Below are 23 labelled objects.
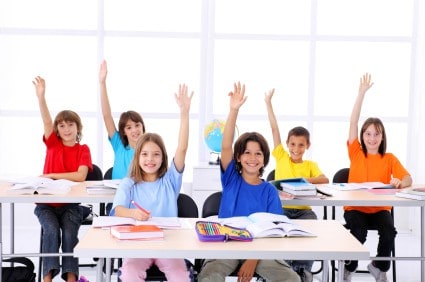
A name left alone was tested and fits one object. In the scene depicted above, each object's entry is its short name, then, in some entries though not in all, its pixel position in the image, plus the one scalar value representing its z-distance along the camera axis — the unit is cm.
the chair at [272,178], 514
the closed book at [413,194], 421
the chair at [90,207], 486
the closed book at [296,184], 422
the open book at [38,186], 413
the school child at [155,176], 379
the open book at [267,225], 309
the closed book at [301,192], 419
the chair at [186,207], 390
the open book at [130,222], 319
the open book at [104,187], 416
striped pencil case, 295
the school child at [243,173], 380
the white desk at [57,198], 398
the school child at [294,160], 494
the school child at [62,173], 438
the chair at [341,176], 514
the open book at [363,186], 466
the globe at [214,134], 650
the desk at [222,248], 277
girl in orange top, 469
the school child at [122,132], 493
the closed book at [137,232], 293
